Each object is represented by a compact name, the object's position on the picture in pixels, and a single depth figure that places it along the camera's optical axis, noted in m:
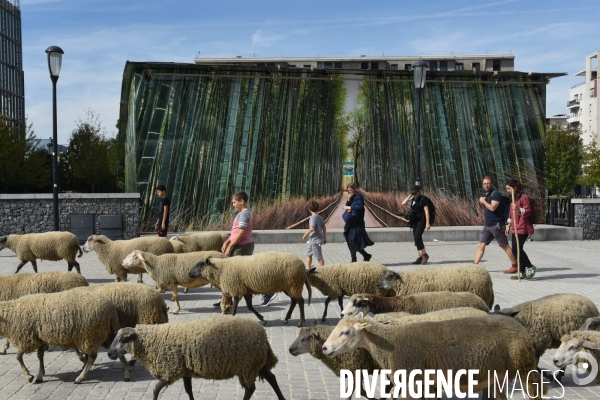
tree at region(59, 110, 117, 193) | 54.92
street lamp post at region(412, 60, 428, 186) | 18.72
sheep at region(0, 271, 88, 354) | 8.44
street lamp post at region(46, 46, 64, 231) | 16.91
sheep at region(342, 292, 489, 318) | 7.05
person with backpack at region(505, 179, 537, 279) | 13.44
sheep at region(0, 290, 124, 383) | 6.88
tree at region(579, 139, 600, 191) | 56.13
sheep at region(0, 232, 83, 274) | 13.57
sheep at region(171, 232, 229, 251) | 14.16
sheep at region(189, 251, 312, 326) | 9.36
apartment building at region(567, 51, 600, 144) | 94.38
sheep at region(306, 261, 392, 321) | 9.27
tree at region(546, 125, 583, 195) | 65.62
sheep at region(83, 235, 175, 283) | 11.92
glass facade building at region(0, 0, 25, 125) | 86.69
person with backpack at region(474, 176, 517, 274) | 13.81
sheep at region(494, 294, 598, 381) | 6.68
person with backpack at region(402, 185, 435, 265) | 15.63
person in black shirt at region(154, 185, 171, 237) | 14.32
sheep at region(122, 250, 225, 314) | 10.43
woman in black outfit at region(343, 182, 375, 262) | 13.91
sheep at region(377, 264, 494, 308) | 8.60
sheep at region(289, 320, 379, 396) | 5.99
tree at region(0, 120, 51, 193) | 45.44
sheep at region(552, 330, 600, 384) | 5.77
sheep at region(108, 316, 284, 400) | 5.91
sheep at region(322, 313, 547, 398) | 5.24
